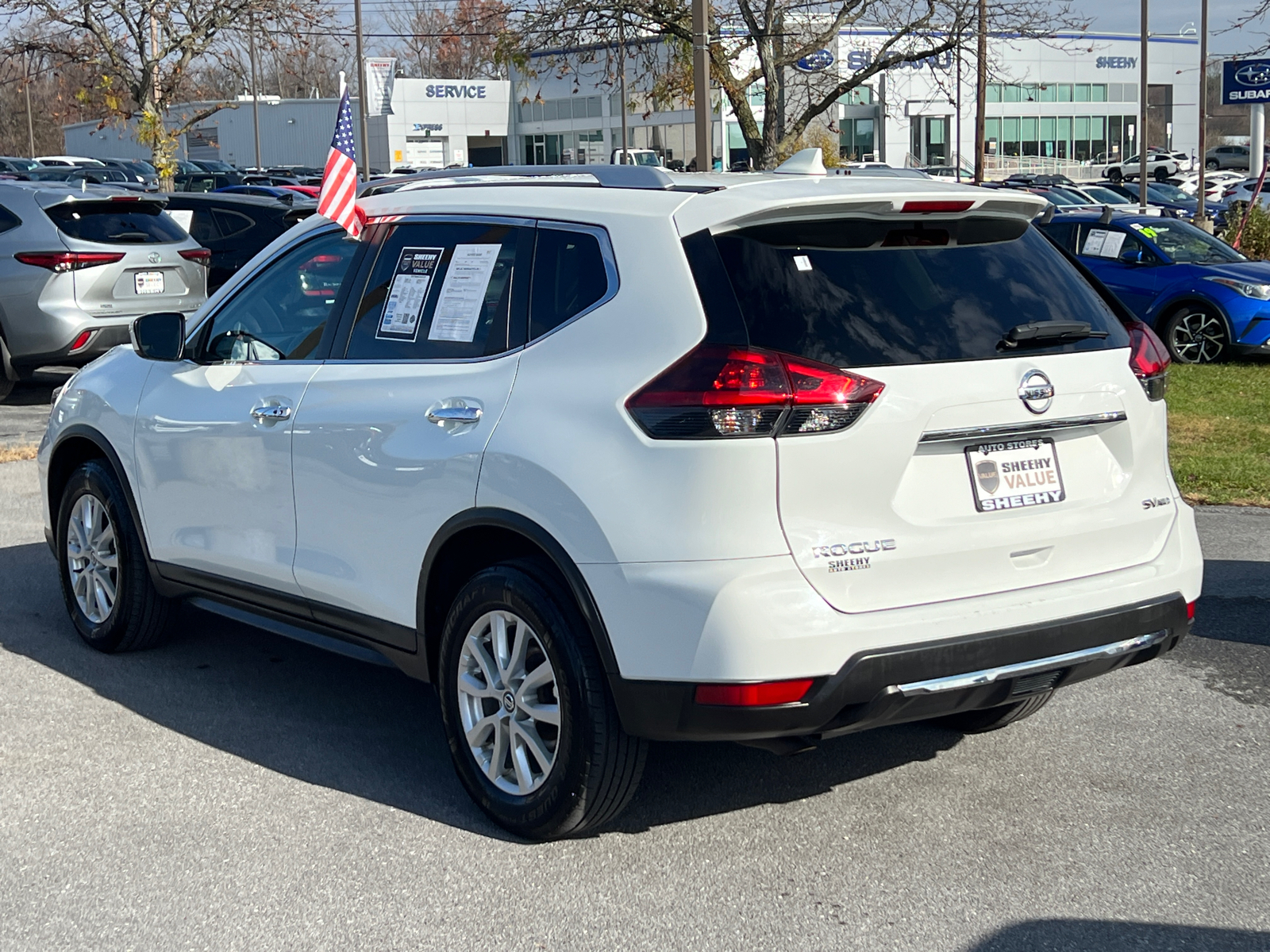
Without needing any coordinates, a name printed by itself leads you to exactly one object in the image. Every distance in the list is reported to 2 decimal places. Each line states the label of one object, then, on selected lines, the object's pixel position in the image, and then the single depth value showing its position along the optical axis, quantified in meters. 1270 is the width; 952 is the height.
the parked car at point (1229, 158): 77.69
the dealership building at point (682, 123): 72.31
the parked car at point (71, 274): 12.72
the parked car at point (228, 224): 16.39
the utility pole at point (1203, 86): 31.50
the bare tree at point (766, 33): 18.52
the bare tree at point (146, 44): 28.31
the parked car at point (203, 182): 46.79
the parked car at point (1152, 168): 65.44
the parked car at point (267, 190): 29.80
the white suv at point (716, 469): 3.58
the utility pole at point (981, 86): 19.05
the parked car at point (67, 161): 55.61
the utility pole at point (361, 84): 36.19
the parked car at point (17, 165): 49.19
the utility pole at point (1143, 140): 33.89
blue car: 14.88
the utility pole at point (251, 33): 29.09
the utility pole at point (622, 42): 18.55
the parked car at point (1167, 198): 35.15
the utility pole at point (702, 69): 14.67
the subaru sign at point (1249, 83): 26.92
